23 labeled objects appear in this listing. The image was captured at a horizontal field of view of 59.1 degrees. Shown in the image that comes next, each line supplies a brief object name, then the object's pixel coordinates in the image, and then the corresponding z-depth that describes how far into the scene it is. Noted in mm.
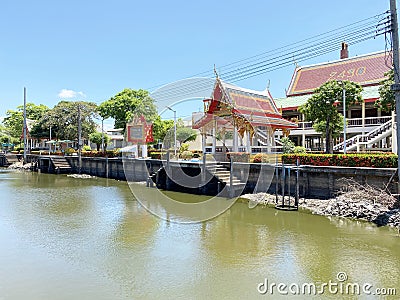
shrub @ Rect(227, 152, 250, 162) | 16766
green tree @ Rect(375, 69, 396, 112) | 15336
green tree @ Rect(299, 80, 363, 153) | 17578
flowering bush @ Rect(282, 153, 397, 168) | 12539
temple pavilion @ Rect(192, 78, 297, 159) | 17734
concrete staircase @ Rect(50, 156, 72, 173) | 31692
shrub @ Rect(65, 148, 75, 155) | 34619
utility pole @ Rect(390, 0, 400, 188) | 10383
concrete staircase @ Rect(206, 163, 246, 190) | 16281
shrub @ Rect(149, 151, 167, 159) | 22656
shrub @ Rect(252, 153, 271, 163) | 16234
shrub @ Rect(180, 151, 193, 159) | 21984
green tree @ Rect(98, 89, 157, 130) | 32050
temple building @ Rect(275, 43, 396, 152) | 19562
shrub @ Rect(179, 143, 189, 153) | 26811
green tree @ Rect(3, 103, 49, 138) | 50812
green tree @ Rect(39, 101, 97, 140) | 39094
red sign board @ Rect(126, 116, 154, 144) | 26611
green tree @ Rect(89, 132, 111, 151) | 36219
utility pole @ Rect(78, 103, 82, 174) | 30844
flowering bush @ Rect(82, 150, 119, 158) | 28500
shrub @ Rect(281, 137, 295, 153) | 17919
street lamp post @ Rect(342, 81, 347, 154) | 16891
